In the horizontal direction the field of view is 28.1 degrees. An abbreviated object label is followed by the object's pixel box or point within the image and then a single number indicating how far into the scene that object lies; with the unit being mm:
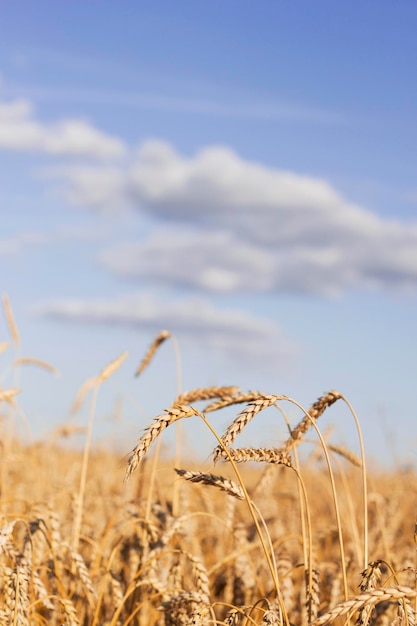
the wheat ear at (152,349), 3674
